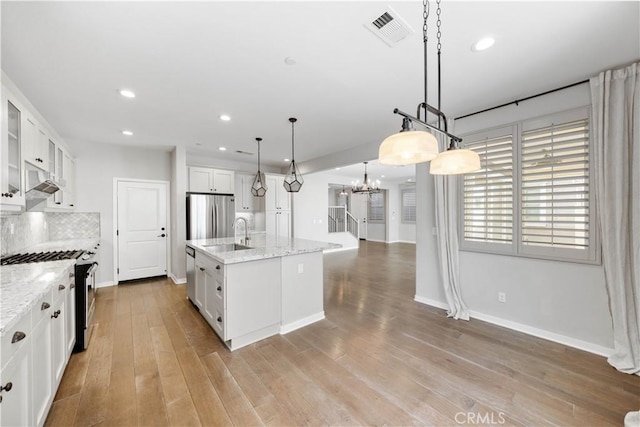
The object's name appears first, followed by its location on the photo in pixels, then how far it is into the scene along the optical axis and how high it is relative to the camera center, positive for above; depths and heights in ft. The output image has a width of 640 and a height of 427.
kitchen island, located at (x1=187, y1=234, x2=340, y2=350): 8.24 -2.71
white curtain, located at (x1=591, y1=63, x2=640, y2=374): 7.05 +0.32
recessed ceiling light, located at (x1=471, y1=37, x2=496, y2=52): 6.16 +4.24
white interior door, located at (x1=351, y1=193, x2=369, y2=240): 38.50 +0.50
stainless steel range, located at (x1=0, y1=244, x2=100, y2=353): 8.02 -2.20
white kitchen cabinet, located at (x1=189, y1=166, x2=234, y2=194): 17.25 +2.45
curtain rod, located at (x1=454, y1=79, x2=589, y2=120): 8.23 +4.18
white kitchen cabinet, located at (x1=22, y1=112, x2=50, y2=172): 7.66 +2.42
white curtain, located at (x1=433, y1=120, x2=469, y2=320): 10.79 -1.10
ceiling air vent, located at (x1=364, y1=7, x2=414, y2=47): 5.40 +4.23
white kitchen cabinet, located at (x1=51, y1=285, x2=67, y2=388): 5.80 -2.94
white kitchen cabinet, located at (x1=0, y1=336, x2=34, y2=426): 3.57 -2.70
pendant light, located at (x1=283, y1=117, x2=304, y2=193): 11.91 +1.56
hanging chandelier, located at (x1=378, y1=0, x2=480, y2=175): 4.24 +1.12
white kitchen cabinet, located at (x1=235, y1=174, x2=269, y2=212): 20.24 +1.37
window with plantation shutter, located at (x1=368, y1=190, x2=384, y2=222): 36.61 +0.89
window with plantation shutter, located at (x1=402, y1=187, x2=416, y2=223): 34.83 +1.12
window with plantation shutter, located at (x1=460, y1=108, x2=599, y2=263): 8.25 +0.75
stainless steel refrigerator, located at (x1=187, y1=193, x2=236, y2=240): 16.26 -0.09
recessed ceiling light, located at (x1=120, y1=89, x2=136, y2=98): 8.68 +4.30
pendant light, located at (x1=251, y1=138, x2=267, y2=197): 13.26 +1.42
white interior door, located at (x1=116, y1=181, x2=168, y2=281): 15.71 -0.91
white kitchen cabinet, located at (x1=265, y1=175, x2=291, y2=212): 20.90 +1.57
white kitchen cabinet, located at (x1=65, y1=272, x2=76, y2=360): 7.07 -2.93
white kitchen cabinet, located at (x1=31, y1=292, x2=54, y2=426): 4.66 -2.85
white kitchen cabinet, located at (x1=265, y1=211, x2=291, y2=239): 20.92 -0.74
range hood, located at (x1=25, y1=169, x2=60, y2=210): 7.68 +0.93
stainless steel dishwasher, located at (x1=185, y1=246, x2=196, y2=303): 11.33 -2.74
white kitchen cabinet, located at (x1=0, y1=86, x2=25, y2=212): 6.31 +1.63
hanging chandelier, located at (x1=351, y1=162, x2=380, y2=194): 24.73 +2.69
